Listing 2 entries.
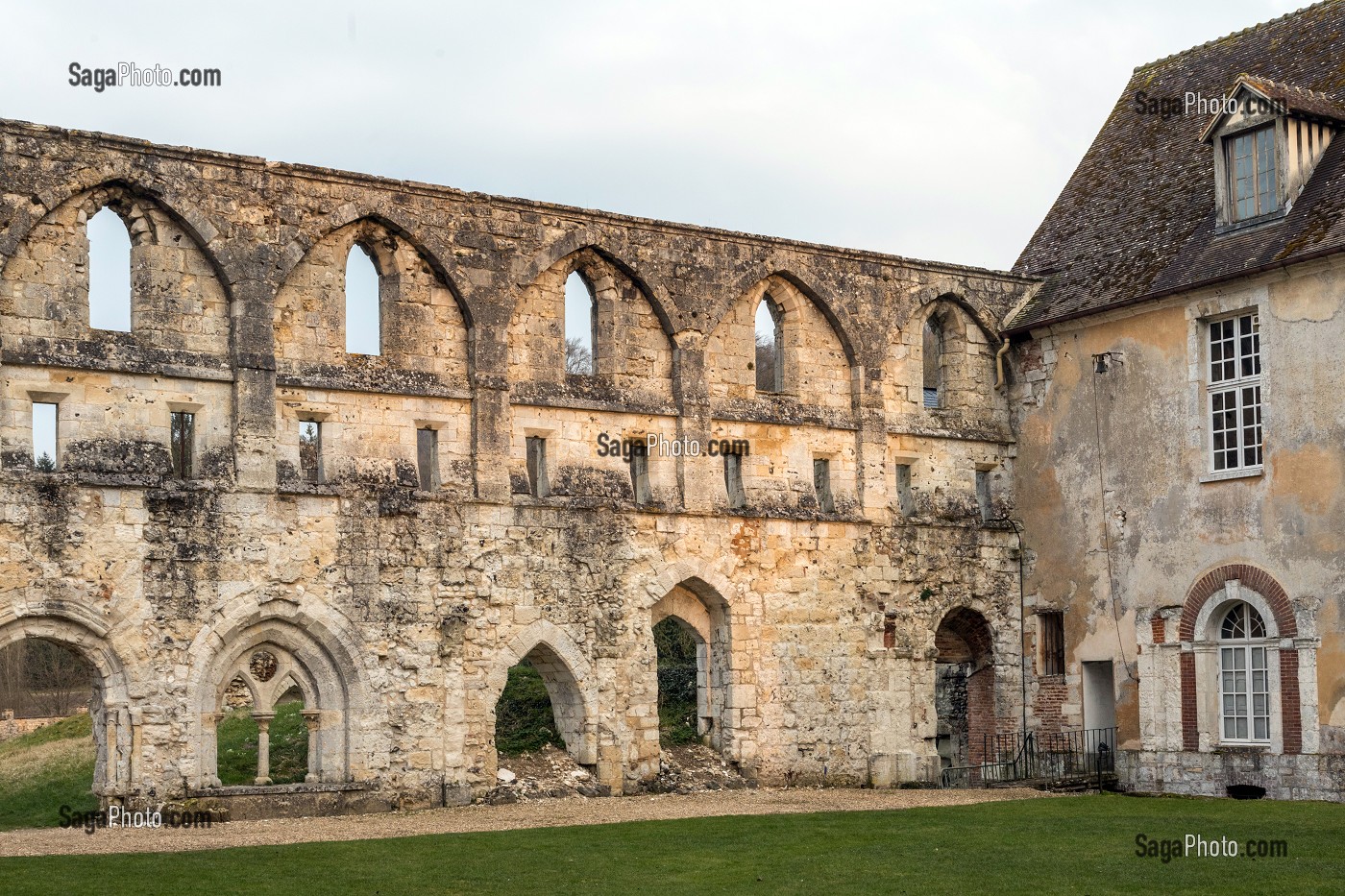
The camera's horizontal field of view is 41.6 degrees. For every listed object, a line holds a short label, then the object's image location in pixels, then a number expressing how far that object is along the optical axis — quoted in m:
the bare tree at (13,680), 36.19
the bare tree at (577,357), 50.88
